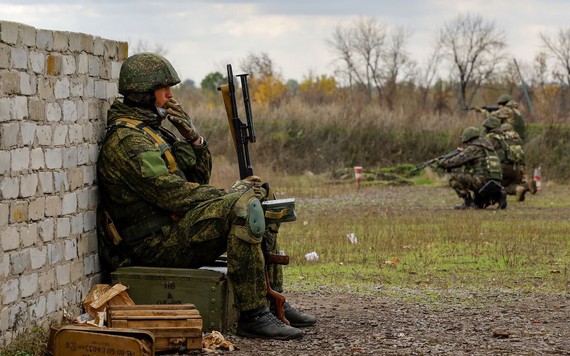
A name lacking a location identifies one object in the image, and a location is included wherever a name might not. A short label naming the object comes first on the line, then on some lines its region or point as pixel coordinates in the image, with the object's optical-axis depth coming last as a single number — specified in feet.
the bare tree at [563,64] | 177.11
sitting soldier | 27.14
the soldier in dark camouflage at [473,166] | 72.54
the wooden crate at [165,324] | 25.43
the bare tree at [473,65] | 175.32
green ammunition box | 27.32
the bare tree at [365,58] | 178.07
